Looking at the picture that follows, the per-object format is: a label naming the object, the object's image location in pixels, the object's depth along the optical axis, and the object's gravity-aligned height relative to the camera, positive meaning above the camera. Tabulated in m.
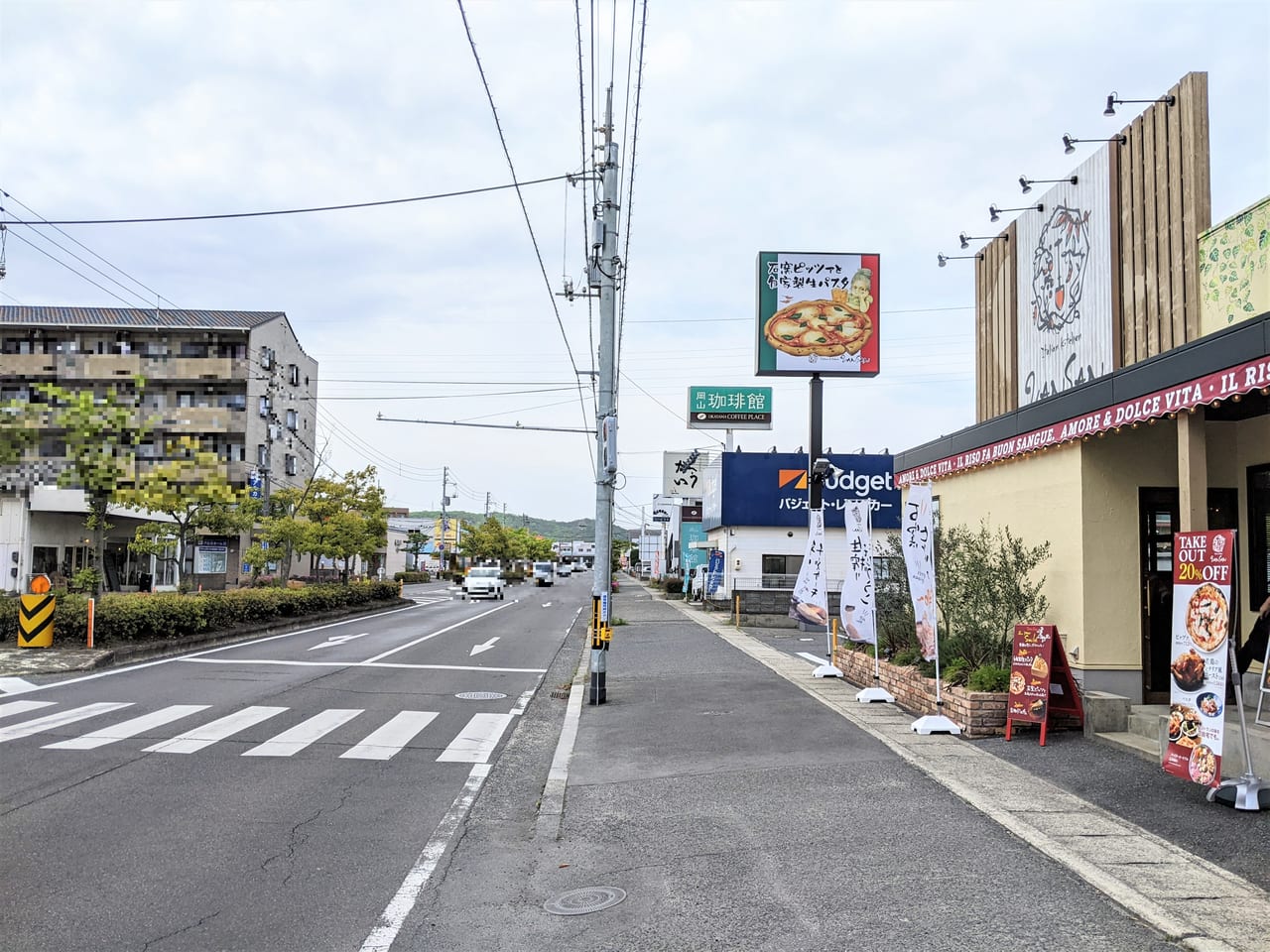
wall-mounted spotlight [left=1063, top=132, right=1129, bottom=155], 15.60 +6.27
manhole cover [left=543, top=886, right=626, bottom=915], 5.50 -2.14
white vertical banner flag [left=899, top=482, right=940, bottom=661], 11.34 -0.36
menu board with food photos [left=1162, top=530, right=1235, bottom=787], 6.91 -0.87
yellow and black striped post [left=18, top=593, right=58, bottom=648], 17.42 -1.77
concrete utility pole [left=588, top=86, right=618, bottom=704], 14.16 +2.30
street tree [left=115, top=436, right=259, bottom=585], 22.55 +0.91
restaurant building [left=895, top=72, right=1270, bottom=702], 8.84 +1.18
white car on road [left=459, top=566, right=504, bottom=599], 49.56 -2.93
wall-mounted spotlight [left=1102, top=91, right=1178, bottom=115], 14.45 +6.32
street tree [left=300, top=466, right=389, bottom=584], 35.34 +0.23
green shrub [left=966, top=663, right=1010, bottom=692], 10.66 -1.61
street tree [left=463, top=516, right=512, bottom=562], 92.20 -1.57
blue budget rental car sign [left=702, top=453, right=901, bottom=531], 39.19 +1.77
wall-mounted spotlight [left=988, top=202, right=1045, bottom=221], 18.15 +6.16
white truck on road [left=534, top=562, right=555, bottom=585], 79.00 -3.91
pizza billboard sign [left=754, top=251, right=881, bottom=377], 23.09 +5.04
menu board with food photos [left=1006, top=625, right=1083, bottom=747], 9.78 -1.51
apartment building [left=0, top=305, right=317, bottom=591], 52.19 +8.37
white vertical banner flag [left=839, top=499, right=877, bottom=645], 13.99 -0.78
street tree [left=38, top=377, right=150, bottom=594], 20.19 +1.67
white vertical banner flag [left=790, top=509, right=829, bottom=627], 16.98 -0.74
